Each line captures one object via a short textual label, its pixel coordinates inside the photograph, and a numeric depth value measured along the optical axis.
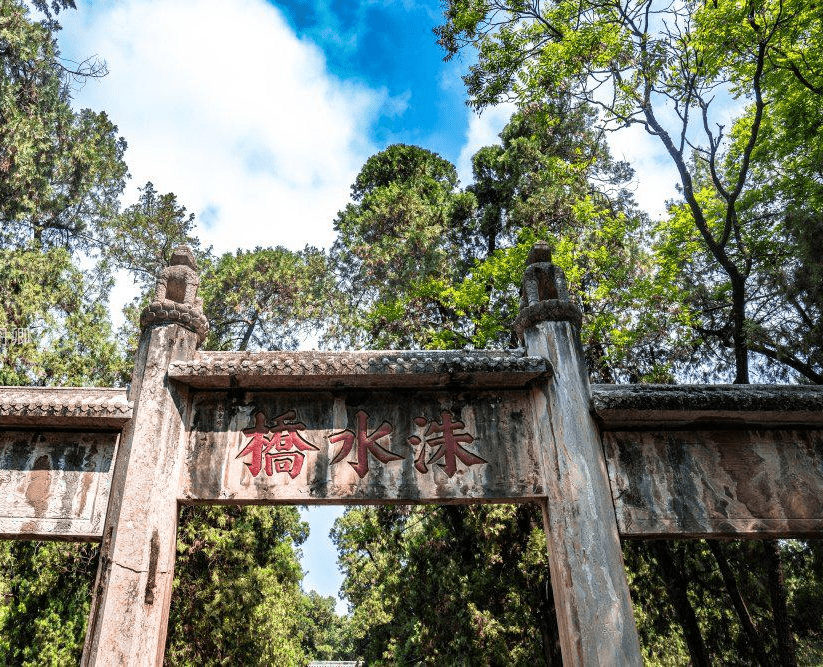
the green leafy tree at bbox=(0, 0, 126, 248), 9.35
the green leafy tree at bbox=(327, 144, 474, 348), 12.12
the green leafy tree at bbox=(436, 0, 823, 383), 6.46
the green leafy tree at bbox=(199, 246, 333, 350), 13.29
